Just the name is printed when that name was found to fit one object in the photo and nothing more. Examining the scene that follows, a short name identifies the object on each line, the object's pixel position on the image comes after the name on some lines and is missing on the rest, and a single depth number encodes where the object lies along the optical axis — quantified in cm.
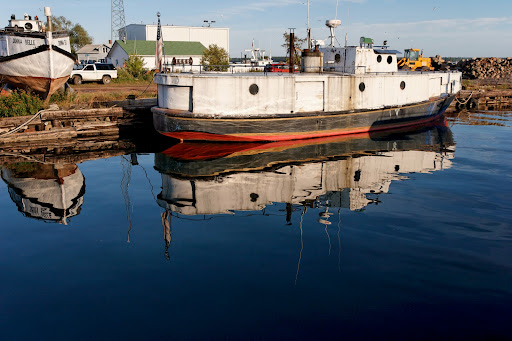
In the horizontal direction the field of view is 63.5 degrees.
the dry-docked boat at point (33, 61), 2286
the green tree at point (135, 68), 4481
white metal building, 7769
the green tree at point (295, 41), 4409
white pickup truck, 3628
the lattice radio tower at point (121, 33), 8269
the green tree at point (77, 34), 9288
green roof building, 6375
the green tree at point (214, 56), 5990
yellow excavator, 4618
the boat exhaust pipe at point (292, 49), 2167
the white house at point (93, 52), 7800
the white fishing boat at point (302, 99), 1867
